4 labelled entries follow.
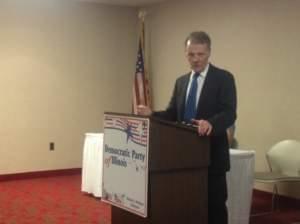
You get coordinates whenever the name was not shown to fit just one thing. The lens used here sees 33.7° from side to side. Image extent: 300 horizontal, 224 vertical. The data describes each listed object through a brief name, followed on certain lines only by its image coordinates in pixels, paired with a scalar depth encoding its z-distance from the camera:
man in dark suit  2.68
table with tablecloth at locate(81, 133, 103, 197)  5.69
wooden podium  2.46
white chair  5.06
